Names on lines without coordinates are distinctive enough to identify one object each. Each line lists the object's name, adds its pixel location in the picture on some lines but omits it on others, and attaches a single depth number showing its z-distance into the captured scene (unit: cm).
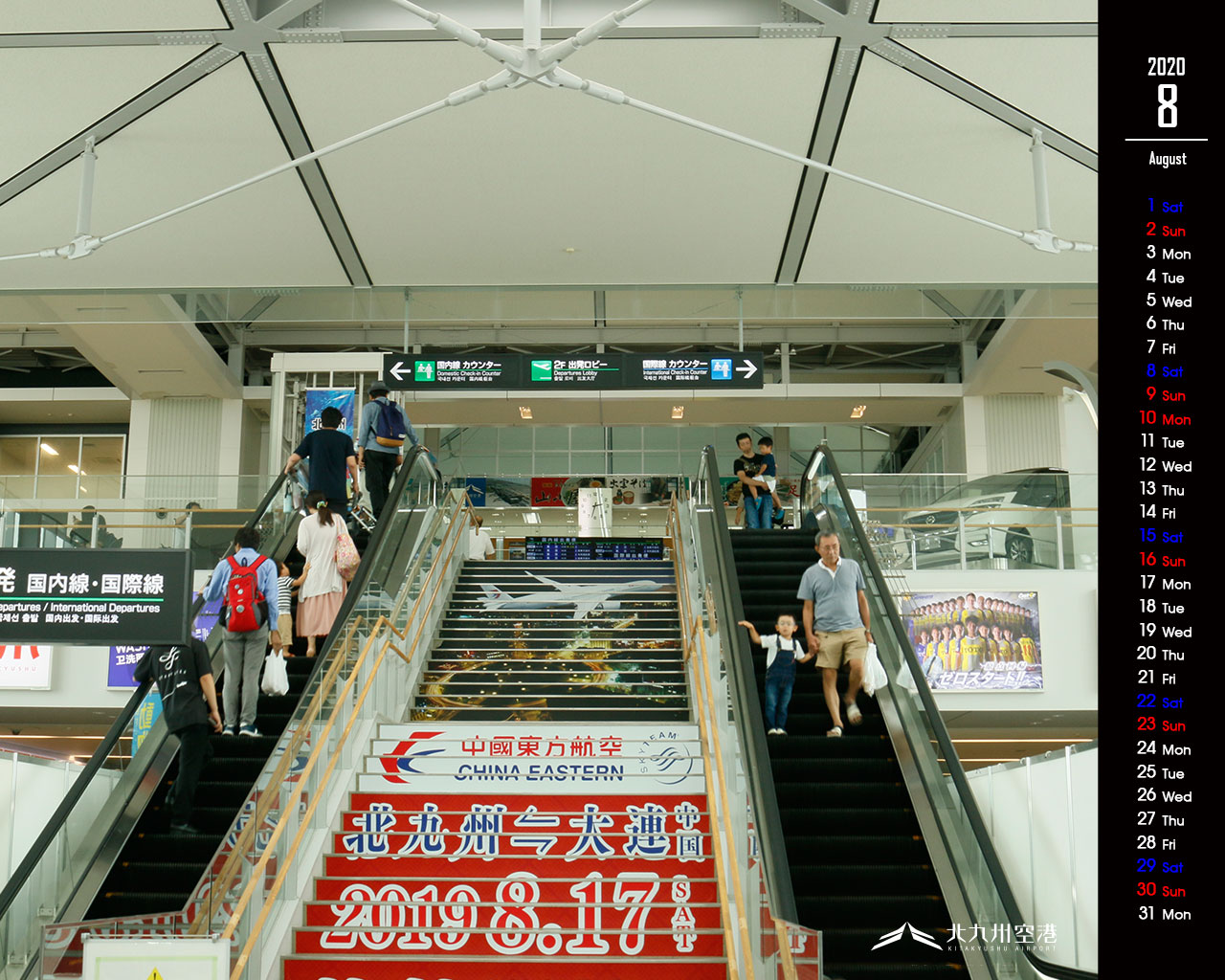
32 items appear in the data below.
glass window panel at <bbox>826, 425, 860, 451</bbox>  2816
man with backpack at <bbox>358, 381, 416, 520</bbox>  1213
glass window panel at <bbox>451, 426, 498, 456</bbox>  2753
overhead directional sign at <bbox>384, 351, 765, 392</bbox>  1295
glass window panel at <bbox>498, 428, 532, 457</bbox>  2745
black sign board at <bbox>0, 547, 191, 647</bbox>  700
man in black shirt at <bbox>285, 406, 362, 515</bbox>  1089
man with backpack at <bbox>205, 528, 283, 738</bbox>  827
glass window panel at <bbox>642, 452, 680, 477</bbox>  2736
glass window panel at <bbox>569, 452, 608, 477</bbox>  2742
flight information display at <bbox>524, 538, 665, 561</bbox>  2194
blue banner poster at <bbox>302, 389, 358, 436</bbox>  1767
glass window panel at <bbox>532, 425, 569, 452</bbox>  2747
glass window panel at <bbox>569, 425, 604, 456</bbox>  2747
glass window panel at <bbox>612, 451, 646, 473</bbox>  2747
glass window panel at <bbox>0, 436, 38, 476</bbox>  2530
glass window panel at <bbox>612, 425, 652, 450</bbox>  2756
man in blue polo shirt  853
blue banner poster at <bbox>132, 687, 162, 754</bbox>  801
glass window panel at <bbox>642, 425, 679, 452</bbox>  2756
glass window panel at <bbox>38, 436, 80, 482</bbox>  2522
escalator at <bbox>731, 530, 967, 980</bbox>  655
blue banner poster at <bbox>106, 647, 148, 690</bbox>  1273
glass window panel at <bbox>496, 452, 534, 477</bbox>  2725
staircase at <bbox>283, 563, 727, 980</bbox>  666
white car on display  1363
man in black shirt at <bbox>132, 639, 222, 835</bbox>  743
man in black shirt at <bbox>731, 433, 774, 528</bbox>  1356
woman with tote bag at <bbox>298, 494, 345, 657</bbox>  1004
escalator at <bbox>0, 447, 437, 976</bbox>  661
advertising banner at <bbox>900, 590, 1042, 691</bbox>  1321
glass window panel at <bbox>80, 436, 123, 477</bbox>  2539
